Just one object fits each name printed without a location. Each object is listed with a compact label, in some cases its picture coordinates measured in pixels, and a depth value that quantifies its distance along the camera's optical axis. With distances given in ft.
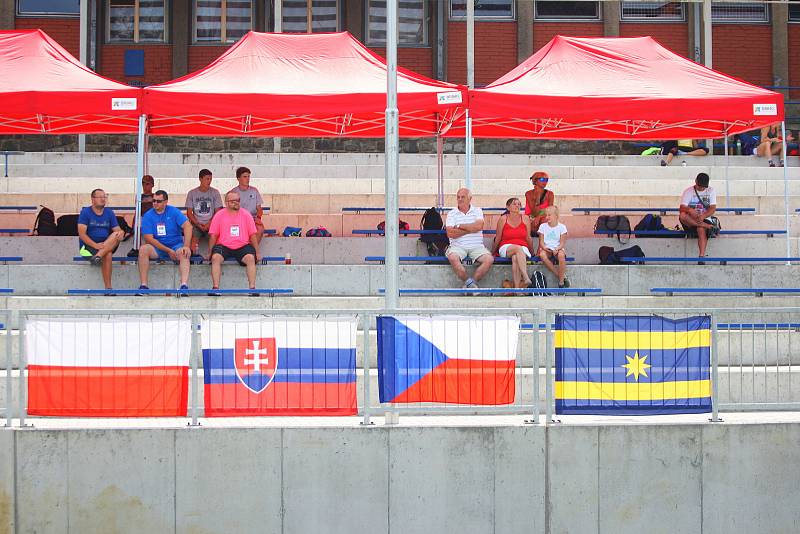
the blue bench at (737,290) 47.96
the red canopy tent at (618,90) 52.75
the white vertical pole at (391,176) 34.01
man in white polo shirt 48.65
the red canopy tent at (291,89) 51.44
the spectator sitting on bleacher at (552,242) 48.93
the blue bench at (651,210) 59.88
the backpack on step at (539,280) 47.80
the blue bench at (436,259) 49.53
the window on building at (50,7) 84.64
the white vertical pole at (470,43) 73.87
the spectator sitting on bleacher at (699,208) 53.93
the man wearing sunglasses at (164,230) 48.42
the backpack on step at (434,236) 52.31
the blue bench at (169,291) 45.27
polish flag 31.50
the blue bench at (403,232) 52.04
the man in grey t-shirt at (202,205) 51.13
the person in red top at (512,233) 49.70
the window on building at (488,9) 86.53
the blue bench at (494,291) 45.77
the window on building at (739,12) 87.76
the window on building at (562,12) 87.20
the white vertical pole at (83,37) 75.92
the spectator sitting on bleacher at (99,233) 47.73
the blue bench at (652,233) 54.60
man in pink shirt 48.60
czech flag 32.12
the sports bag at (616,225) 54.19
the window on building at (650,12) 87.81
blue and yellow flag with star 32.19
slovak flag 31.65
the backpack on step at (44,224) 53.78
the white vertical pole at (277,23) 77.66
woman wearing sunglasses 53.16
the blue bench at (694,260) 50.58
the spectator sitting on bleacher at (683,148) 74.38
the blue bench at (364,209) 60.21
